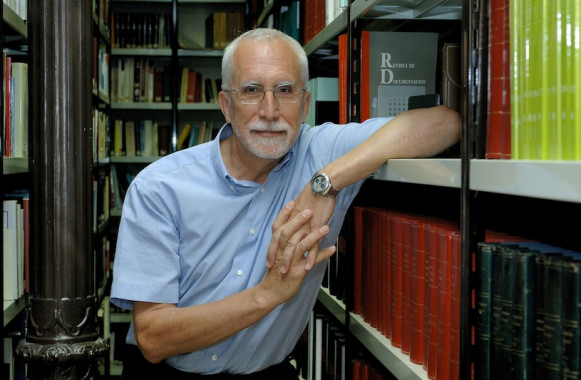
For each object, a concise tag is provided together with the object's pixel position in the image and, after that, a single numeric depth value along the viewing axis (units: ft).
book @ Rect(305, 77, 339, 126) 7.15
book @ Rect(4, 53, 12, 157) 5.95
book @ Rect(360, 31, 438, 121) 5.35
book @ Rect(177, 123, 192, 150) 16.02
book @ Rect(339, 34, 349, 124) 5.70
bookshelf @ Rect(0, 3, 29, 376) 5.65
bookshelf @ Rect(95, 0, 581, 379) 2.47
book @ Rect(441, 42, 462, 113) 4.13
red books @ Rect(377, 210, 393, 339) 4.44
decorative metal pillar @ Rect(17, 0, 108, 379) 5.29
